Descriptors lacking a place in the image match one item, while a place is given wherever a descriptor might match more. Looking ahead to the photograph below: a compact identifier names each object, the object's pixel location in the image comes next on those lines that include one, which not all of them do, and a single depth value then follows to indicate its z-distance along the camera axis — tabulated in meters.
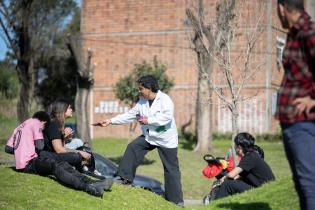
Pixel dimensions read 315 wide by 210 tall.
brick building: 32.53
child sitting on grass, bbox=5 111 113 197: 8.88
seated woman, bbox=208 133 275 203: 10.16
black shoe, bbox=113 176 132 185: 10.22
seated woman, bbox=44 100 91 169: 9.60
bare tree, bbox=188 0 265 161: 13.21
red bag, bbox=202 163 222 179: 10.94
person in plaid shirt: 5.57
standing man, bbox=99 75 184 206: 9.86
